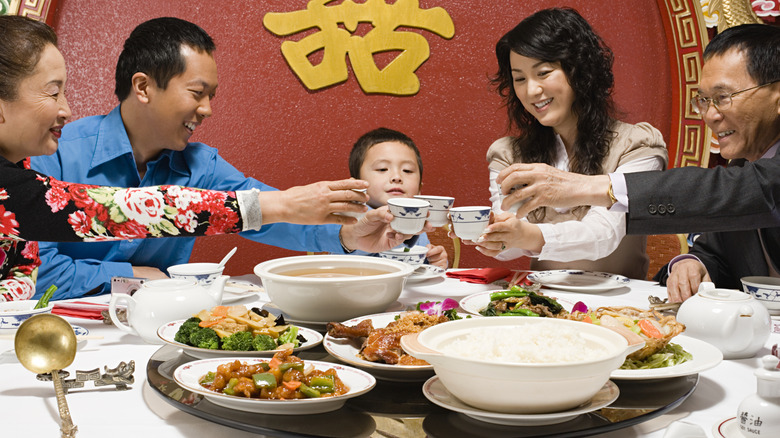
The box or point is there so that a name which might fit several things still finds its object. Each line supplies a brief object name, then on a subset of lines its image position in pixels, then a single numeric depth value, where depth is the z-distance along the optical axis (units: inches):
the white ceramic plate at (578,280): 78.5
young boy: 114.3
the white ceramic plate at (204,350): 44.3
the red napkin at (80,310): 63.5
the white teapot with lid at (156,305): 53.1
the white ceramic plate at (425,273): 84.5
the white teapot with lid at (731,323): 50.1
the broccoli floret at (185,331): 46.5
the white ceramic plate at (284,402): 35.4
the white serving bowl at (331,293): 54.1
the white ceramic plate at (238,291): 72.2
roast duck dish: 42.1
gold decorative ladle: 39.1
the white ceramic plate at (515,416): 33.2
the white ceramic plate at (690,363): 40.0
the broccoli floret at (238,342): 45.0
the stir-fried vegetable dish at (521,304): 54.4
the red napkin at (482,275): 83.9
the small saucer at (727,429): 35.5
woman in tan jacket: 107.3
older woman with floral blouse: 61.6
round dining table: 37.0
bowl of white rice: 31.3
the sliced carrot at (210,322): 47.6
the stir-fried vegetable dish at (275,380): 36.4
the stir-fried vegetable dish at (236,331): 45.3
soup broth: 62.6
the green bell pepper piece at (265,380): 36.7
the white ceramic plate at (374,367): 40.7
